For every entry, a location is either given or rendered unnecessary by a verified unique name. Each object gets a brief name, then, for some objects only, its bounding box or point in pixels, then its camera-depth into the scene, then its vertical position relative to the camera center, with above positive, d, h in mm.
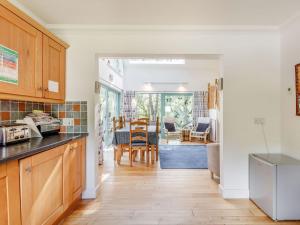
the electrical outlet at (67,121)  2855 -120
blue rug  4477 -1101
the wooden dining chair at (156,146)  4602 -757
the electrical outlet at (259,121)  2877 -129
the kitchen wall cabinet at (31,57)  1734 +560
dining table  4496 -579
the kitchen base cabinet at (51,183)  1614 -658
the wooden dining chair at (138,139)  4361 -563
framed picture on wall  2484 +309
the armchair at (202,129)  7398 -623
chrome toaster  1815 -190
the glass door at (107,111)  5646 +27
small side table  7738 -814
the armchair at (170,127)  7727 -562
